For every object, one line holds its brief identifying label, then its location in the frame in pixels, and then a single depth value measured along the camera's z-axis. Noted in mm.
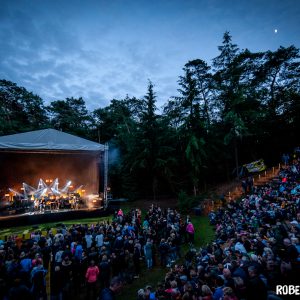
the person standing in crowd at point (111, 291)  3668
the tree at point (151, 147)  21531
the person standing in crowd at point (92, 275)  5867
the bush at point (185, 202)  17253
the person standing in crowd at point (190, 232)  10444
